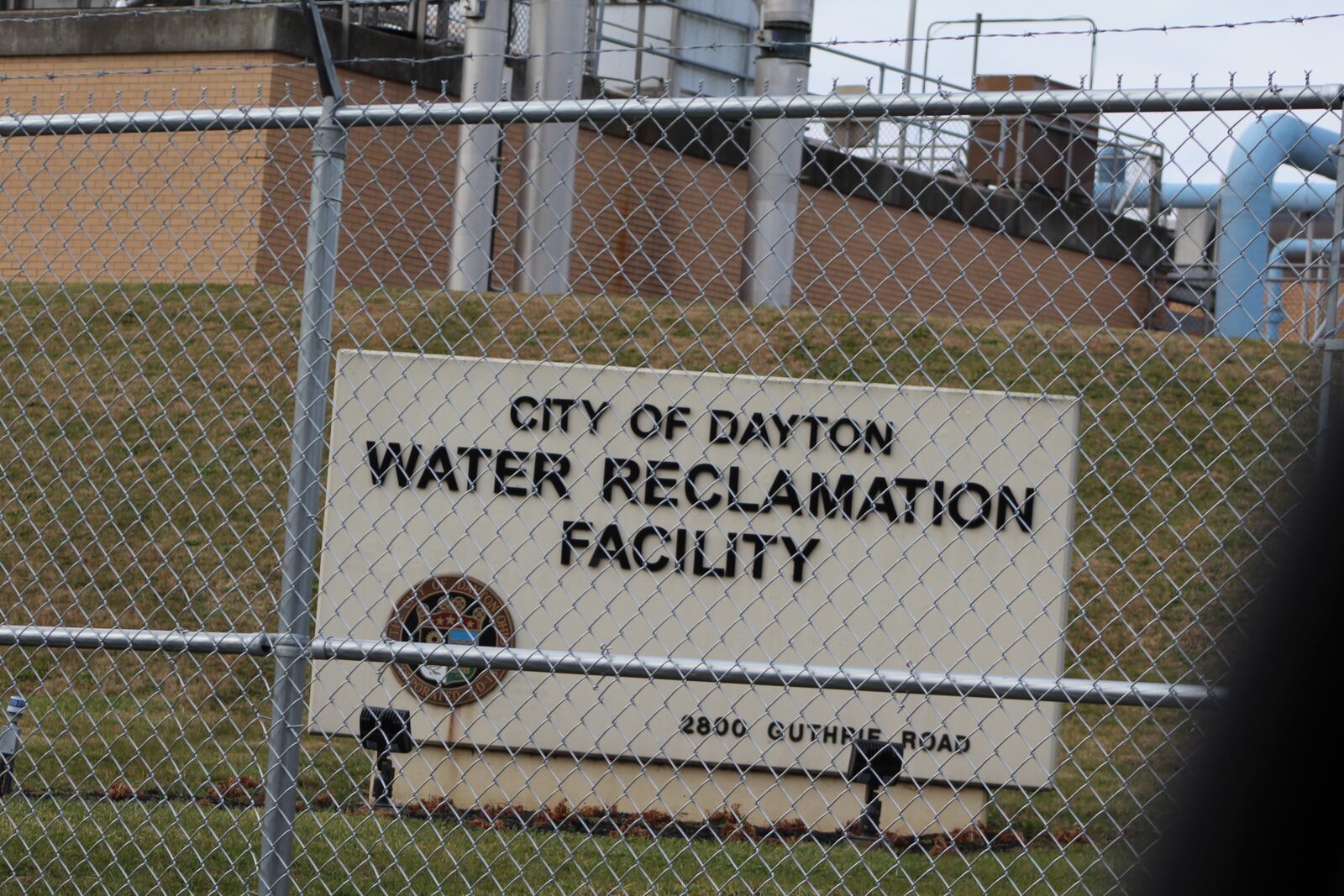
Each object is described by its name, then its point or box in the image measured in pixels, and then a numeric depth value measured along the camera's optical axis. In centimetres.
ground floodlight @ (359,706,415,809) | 1103
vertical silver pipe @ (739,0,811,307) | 2364
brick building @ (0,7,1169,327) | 2736
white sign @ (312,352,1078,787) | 1209
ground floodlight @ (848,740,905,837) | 1202
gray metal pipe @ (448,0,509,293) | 2416
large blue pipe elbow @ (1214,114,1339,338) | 3416
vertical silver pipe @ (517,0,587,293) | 2587
